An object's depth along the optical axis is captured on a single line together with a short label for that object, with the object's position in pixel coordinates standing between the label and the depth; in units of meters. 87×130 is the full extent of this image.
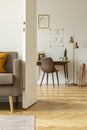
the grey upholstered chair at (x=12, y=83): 4.12
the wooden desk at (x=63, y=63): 7.47
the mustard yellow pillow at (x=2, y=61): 4.60
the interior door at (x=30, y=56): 4.47
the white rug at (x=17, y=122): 3.23
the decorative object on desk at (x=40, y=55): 7.72
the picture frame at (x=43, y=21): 7.88
